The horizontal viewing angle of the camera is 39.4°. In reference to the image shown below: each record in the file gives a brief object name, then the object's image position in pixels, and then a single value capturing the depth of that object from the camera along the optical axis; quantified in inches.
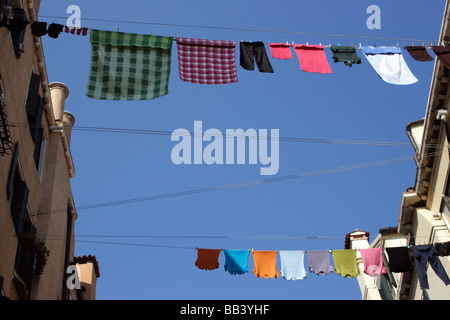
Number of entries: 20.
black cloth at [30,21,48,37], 553.3
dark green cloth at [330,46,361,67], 671.1
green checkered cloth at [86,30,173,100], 648.4
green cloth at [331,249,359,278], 770.2
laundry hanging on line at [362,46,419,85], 685.3
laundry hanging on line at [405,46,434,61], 667.4
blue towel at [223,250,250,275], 738.8
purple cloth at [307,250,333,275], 764.6
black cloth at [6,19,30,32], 521.0
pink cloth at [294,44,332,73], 670.5
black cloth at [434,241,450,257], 737.0
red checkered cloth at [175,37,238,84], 665.6
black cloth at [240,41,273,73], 669.3
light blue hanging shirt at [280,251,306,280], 754.8
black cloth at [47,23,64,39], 558.9
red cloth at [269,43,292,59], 665.0
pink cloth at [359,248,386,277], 775.7
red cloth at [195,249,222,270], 728.3
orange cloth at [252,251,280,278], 749.9
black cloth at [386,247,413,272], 773.9
